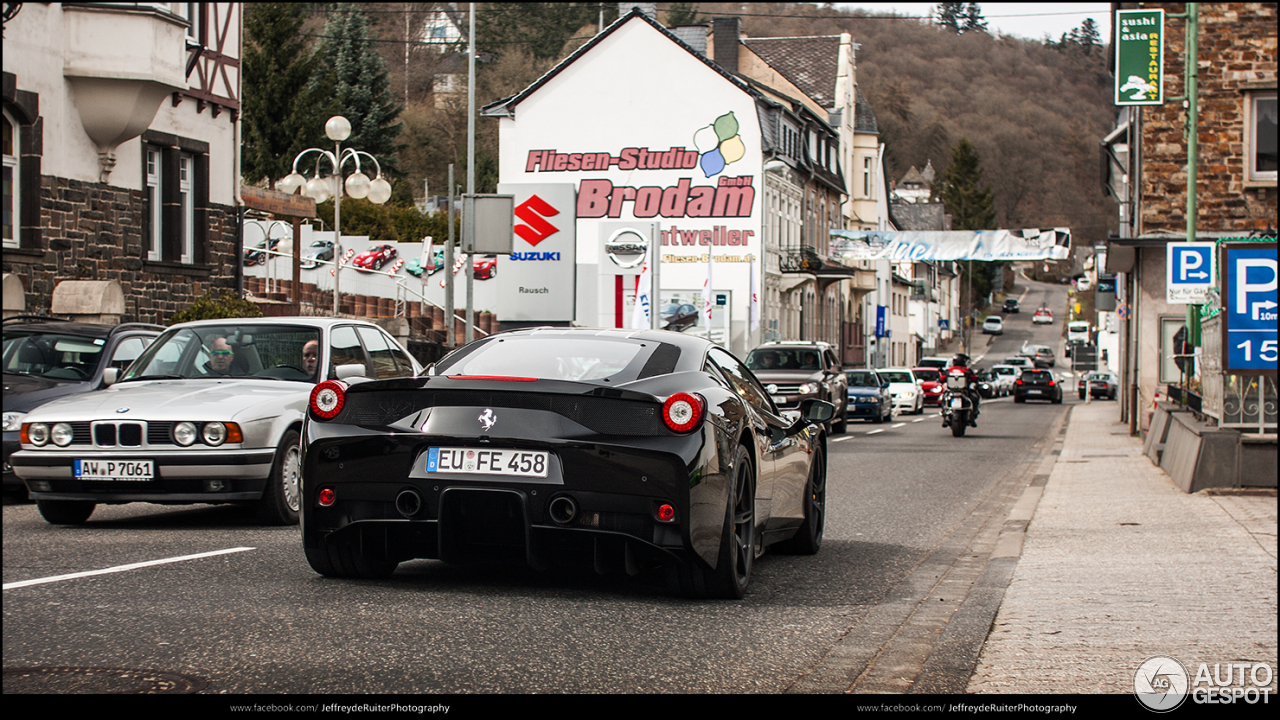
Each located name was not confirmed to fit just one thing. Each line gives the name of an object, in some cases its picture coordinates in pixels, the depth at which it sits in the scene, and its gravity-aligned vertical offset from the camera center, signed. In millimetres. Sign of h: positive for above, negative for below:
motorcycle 27203 -1368
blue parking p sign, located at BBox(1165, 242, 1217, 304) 19125 +852
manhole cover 4387 -1155
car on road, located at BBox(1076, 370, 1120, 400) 64312 -2415
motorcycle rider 27328 -873
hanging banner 43906 +2759
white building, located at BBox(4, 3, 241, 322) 22000 +2988
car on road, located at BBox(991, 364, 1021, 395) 70812 -2378
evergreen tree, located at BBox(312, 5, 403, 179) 64375 +11108
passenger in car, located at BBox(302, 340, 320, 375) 10555 -249
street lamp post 27328 +2907
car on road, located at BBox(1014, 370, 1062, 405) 58219 -2298
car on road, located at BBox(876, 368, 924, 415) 43094 -1858
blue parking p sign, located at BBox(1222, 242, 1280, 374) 12828 +235
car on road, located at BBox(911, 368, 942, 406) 52188 -1995
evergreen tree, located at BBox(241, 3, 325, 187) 58000 +9381
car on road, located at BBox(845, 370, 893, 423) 35281 -1731
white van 108938 +23
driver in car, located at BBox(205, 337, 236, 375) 10477 -268
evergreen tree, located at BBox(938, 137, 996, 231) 133500 +12680
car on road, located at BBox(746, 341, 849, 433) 25438 -817
